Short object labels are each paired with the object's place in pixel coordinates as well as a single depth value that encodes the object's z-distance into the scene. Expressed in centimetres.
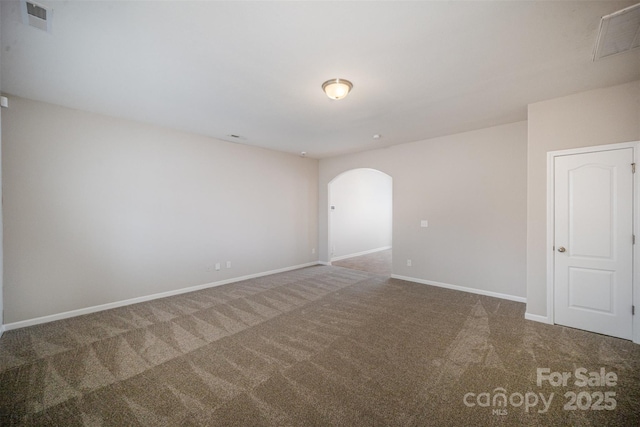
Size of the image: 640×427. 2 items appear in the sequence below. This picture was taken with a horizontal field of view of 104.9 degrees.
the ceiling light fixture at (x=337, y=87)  268
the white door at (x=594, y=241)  285
